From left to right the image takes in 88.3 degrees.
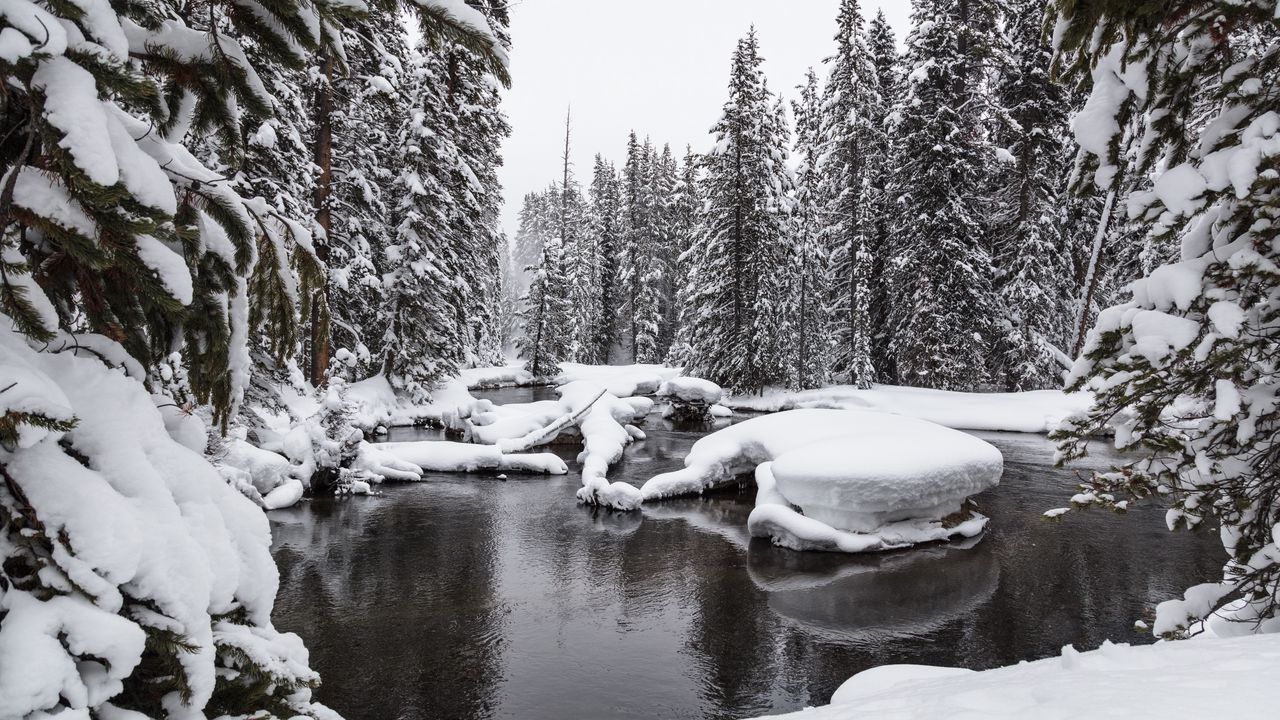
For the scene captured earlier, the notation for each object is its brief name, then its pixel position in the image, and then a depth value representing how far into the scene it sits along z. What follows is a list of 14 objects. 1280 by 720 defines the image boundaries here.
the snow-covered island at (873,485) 11.08
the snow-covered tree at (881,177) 28.14
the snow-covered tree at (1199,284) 3.73
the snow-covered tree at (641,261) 48.78
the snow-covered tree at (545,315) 41.34
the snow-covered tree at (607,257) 50.97
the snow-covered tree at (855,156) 27.30
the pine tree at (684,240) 35.56
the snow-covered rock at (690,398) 24.42
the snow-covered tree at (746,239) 28.14
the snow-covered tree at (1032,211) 23.92
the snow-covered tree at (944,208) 24.12
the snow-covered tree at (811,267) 29.12
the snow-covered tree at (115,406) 1.57
